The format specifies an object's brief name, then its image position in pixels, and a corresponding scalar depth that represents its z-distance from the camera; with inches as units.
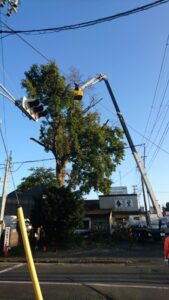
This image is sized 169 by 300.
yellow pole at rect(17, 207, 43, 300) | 154.0
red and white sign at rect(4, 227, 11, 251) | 959.8
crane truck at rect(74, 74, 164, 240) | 1053.2
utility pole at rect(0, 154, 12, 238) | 1080.1
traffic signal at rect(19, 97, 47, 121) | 431.5
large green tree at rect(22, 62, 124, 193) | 1524.4
